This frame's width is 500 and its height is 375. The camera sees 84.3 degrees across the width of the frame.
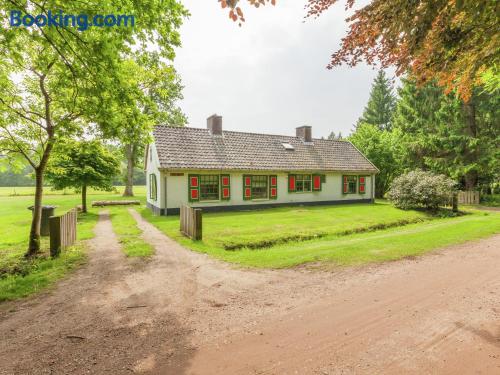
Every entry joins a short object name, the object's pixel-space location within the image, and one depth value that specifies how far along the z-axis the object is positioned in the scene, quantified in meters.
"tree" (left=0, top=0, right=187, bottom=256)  5.18
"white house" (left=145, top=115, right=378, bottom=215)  16.78
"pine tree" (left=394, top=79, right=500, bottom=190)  22.52
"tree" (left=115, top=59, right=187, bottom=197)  6.85
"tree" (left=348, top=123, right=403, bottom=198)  27.00
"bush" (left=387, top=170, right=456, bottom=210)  17.08
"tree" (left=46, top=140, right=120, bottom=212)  15.84
